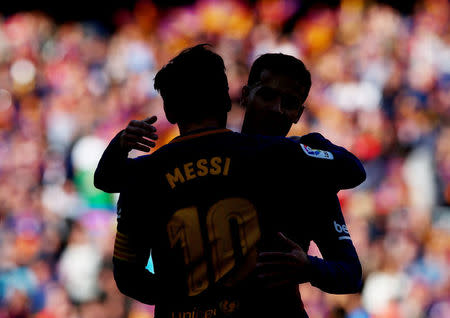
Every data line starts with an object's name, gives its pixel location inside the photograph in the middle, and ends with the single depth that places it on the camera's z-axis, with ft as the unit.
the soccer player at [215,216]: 45.30
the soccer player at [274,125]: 45.73
